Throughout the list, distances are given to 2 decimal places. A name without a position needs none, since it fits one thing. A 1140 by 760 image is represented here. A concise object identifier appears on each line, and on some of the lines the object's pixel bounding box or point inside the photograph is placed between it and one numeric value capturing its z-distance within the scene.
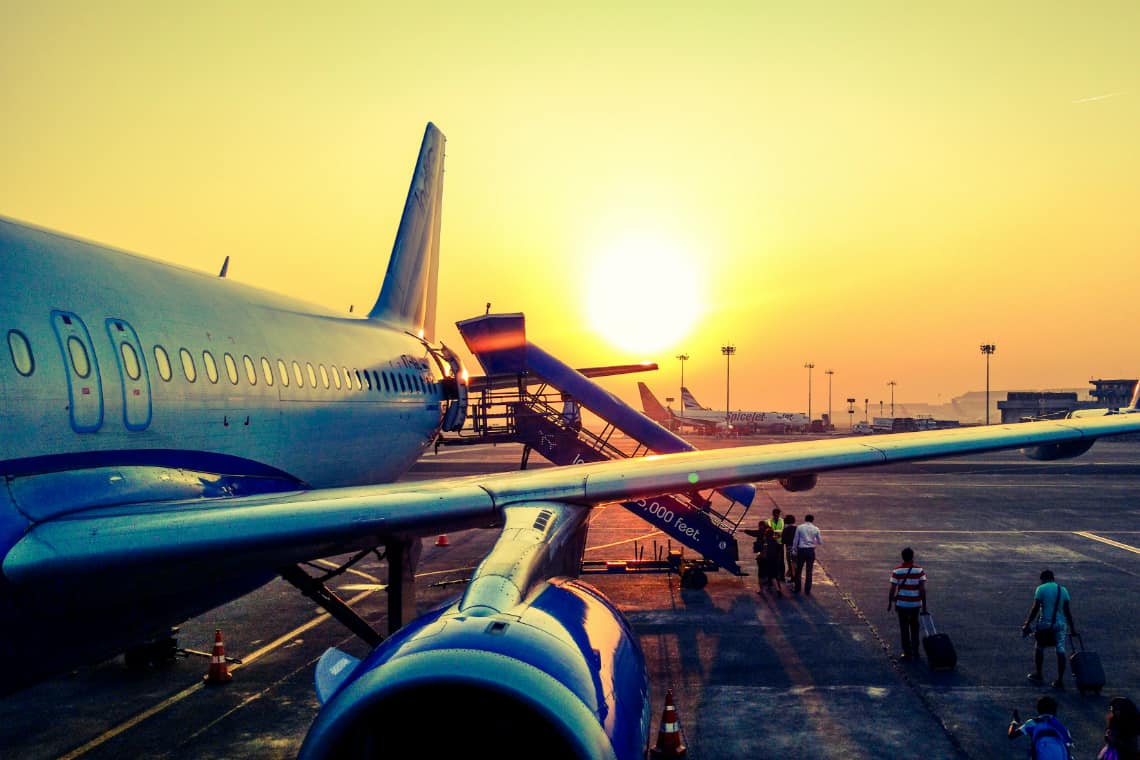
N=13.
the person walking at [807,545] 21.02
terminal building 133.88
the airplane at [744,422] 157.76
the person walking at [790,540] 22.06
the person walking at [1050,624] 14.35
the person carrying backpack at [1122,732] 9.16
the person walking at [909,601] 15.70
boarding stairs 22.27
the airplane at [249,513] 5.34
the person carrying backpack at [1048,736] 9.45
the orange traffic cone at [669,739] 11.17
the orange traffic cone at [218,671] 14.55
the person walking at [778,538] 21.83
